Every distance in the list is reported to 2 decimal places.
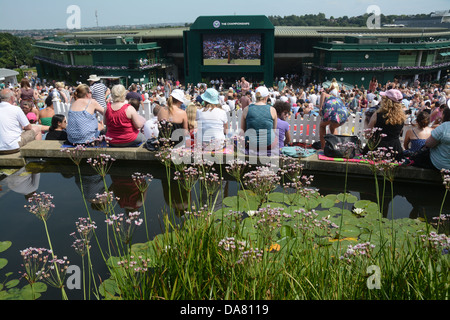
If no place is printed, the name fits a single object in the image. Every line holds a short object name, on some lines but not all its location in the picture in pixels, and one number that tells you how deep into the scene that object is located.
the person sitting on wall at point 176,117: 4.81
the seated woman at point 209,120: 4.99
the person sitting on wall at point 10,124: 4.75
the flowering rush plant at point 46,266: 2.01
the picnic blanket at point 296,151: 4.68
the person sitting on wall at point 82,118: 4.88
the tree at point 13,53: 92.64
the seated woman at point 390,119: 4.55
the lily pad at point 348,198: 3.93
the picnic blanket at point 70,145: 4.98
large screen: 34.66
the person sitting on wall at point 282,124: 5.18
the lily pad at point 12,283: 2.56
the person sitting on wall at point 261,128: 4.78
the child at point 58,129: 5.41
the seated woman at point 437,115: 6.08
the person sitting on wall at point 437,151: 4.07
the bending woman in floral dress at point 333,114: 5.52
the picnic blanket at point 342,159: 4.47
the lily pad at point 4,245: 2.95
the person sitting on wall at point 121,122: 4.74
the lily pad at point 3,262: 2.77
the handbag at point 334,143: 4.62
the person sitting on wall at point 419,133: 4.73
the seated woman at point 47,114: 6.77
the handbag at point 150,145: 4.75
